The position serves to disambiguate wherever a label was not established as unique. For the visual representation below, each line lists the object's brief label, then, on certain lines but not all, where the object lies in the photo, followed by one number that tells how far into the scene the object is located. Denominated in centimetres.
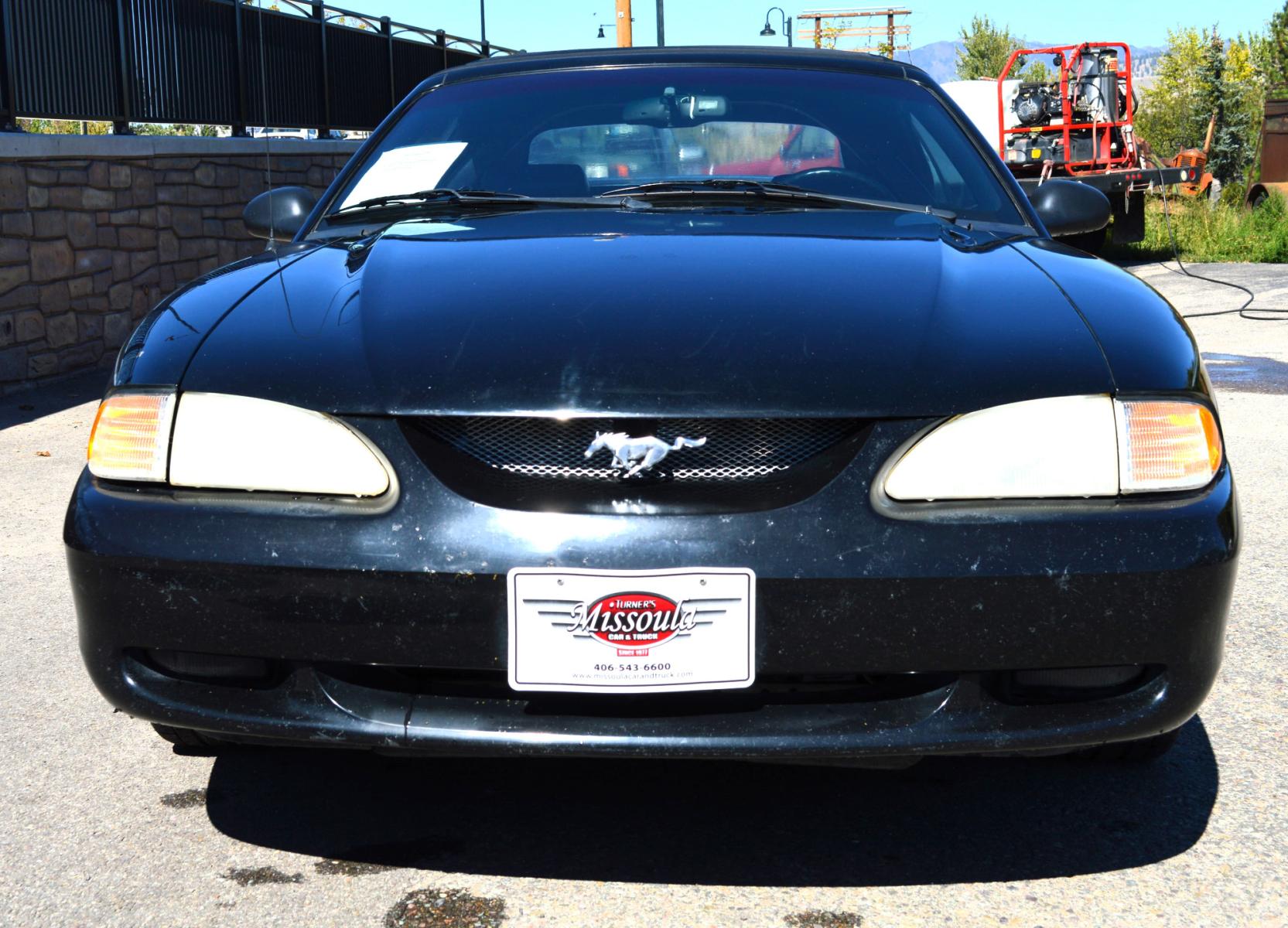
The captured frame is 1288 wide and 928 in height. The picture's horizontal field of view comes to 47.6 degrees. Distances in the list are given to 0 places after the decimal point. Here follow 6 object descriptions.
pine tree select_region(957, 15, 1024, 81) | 7094
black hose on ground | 1049
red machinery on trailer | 1798
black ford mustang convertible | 197
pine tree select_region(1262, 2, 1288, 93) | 4856
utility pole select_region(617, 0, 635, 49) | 1941
